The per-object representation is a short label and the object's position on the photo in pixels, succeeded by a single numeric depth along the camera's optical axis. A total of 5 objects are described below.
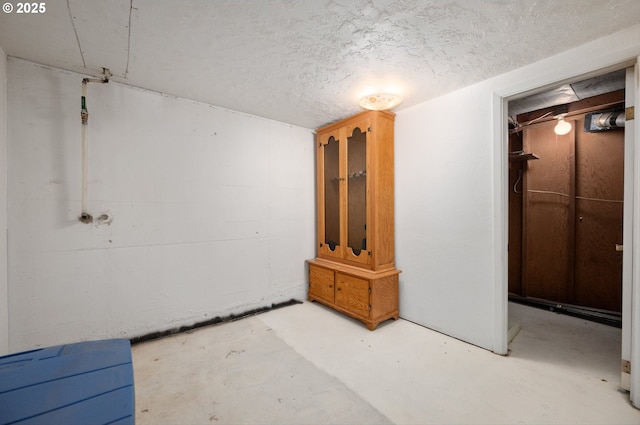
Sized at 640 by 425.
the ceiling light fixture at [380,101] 2.32
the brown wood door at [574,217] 2.78
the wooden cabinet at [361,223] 2.58
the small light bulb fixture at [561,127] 3.03
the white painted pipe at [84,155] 1.98
